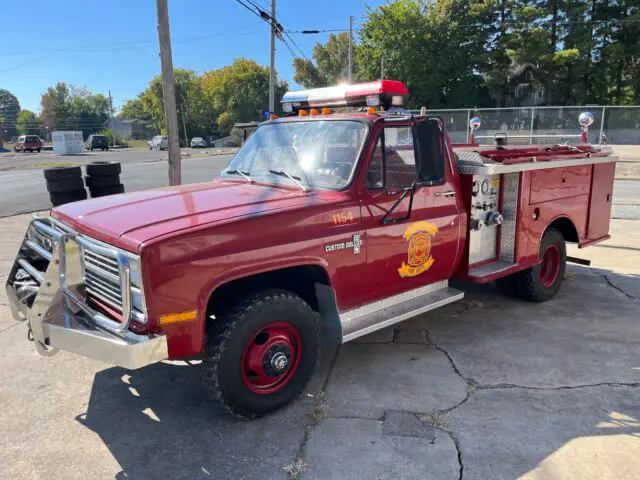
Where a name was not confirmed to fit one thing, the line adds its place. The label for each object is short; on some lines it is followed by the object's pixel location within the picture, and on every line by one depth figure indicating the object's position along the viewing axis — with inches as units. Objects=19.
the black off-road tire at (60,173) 292.6
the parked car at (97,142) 2138.3
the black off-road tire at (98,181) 309.0
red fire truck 118.1
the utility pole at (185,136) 2765.3
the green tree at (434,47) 1723.7
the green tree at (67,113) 3595.0
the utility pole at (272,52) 919.7
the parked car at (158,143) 2150.6
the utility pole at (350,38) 1402.3
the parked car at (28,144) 1995.6
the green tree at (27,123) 4055.1
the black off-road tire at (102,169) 306.8
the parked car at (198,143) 2515.4
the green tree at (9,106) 5635.3
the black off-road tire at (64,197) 297.3
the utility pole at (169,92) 325.1
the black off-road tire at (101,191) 310.6
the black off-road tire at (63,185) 292.6
